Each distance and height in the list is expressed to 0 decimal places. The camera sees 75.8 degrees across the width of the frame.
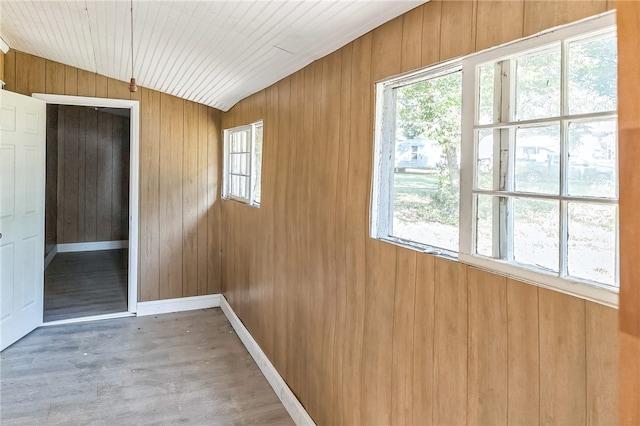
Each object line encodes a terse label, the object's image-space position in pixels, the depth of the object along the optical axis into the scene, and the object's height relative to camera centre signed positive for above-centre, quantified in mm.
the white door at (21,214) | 3277 -56
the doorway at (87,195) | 6137 +224
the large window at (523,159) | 979 +159
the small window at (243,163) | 3535 +439
